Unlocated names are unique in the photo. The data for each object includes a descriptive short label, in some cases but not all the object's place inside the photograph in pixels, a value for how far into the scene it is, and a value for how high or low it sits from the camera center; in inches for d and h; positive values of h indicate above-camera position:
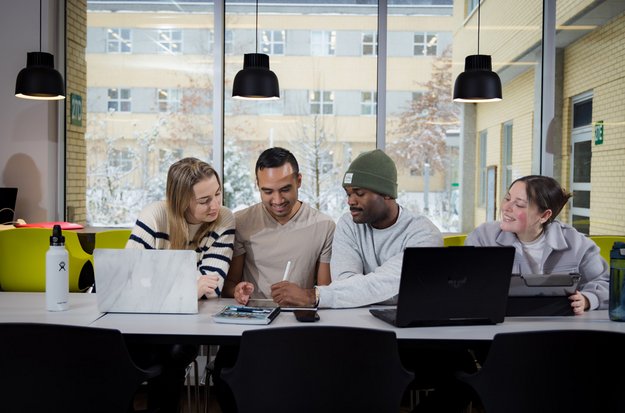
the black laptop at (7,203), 226.7 -6.9
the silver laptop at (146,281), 92.2 -13.8
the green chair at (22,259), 161.8 -18.8
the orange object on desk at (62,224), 208.5 -13.6
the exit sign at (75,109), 249.8 +29.8
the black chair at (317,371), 69.1 -20.0
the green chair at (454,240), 178.7 -13.4
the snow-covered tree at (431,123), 257.8 +28.0
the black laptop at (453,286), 82.9 -12.5
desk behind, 93.0 -19.5
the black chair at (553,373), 71.3 -20.3
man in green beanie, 111.7 -6.7
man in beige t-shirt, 131.4 -11.8
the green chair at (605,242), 172.9 -12.8
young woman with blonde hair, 117.7 -6.4
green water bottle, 92.7 -12.8
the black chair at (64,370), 71.5 -21.2
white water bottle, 95.2 -13.5
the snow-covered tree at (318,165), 261.8 +10.3
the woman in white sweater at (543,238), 110.0 -7.6
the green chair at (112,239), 169.3 -14.0
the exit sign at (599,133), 246.5 +23.9
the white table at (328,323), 83.0 -18.7
